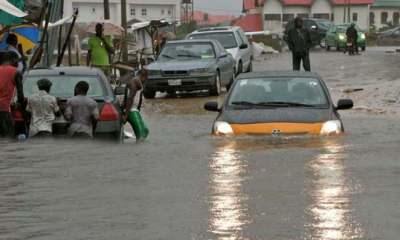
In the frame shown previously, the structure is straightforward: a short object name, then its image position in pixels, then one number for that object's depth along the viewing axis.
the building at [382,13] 129.00
